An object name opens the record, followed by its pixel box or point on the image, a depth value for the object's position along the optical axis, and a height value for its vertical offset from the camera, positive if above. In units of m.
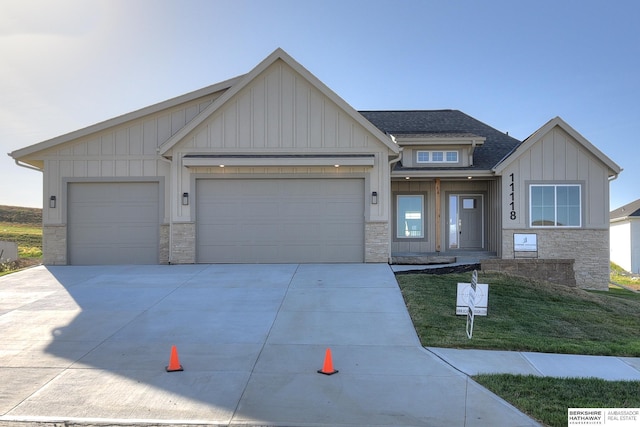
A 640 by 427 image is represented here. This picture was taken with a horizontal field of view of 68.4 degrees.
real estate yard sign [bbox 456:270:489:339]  8.73 -1.54
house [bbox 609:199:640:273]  30.25 -1.29
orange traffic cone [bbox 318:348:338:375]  5.94 -1.90
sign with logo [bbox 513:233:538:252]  15.82 -0.81
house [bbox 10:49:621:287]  14.30 +1.06
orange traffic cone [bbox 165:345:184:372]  6.05 -1.89
